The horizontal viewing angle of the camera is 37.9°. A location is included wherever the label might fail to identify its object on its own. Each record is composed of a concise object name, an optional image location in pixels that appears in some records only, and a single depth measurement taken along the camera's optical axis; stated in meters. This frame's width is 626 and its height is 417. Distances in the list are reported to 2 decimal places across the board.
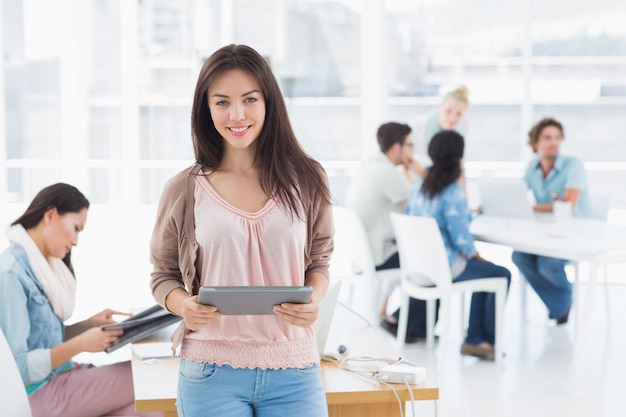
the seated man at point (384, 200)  5.42
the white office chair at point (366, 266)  5.38
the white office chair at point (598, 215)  5.76
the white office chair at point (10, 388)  2.36
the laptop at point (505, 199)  5.61
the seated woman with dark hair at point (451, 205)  4.84
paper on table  2.73
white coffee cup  5.46
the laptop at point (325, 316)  2.62
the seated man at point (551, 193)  5.82
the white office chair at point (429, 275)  4.69
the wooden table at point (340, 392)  2.31
